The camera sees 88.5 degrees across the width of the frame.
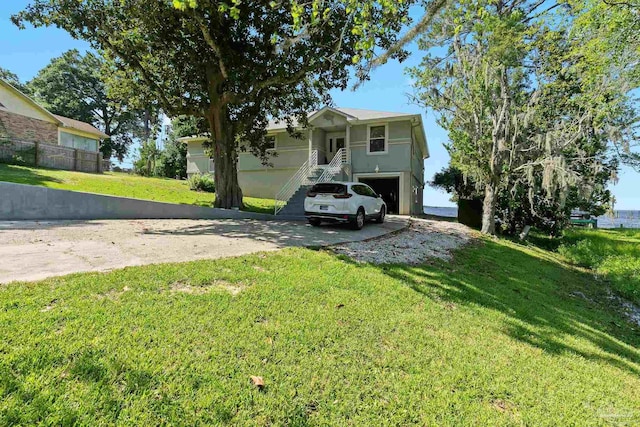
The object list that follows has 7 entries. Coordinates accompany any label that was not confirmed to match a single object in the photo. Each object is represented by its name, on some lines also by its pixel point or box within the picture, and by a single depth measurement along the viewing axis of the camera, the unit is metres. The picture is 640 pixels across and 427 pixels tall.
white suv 10.97
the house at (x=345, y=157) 19.02
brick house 22.23
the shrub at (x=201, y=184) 21.05
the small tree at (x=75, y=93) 40.97
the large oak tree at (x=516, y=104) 11.70
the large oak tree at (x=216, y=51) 10.47
